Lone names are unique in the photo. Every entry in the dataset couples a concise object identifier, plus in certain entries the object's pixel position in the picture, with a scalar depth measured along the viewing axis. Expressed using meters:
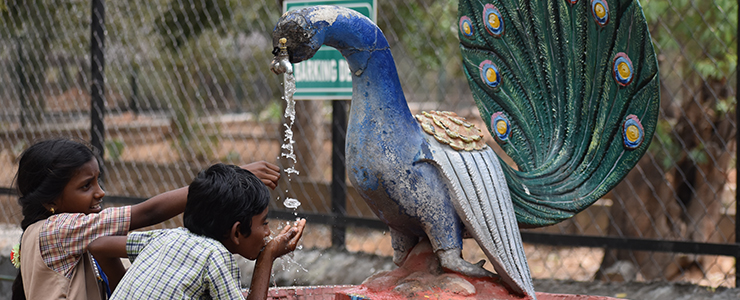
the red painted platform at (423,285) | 4.94
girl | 4.90
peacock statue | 4.94
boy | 4.68
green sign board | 6.30
